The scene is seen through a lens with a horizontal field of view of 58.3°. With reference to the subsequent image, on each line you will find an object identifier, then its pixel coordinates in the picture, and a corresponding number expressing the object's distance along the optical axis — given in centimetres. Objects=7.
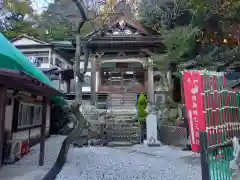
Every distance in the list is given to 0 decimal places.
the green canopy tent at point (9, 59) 302
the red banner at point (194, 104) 322
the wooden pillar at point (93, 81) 1521
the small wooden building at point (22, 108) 406
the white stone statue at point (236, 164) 324
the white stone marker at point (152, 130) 1018
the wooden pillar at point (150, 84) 1534
